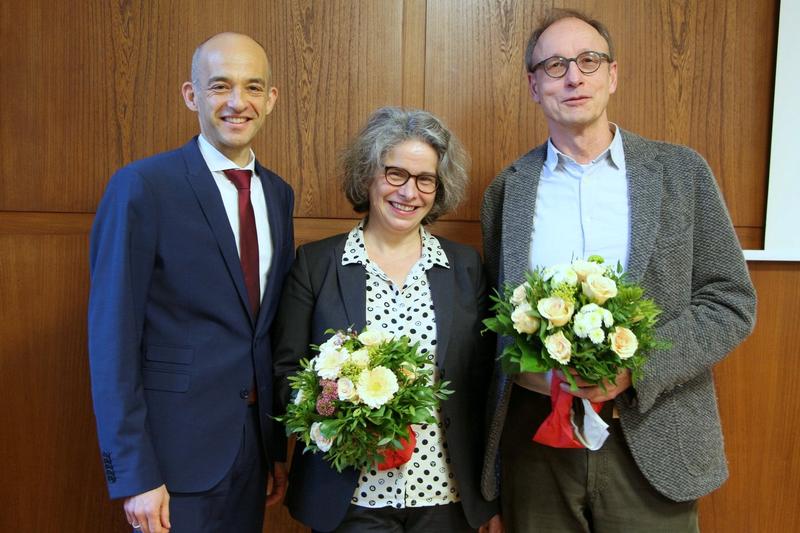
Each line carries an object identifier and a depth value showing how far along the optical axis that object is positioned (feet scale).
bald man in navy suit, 5.53
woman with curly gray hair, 6.13
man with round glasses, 5.89
